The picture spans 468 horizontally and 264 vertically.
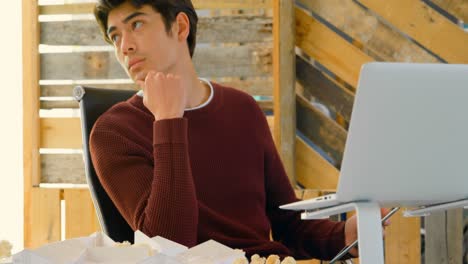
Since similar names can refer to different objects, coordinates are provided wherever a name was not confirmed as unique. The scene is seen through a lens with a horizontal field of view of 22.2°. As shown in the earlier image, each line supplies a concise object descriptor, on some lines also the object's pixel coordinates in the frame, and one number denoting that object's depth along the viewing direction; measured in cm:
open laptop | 203
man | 262
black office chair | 295
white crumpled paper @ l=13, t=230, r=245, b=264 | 131
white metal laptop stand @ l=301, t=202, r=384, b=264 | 207
